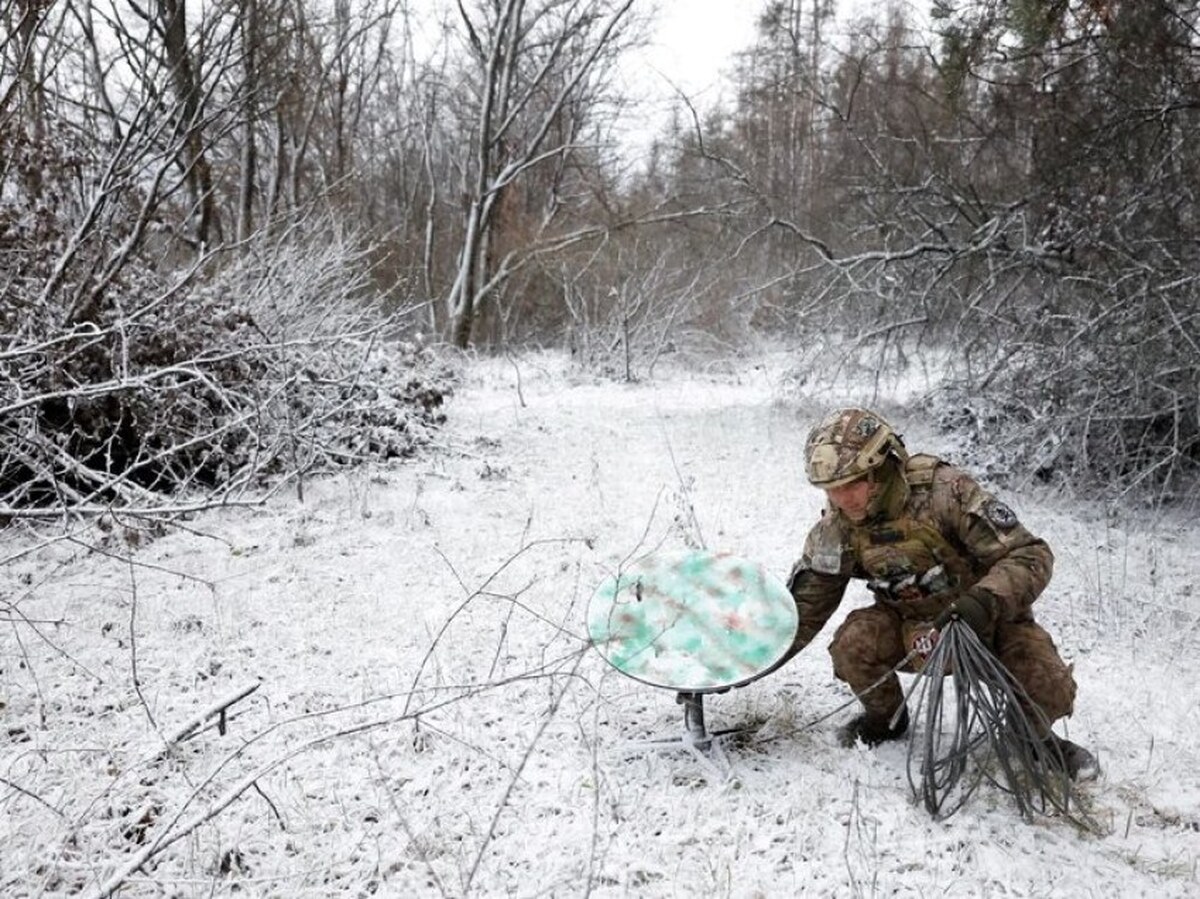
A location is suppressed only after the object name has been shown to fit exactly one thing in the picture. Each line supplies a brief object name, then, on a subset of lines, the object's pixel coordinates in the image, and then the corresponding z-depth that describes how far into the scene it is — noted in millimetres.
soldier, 2434
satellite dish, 2471
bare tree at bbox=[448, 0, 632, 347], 12711
